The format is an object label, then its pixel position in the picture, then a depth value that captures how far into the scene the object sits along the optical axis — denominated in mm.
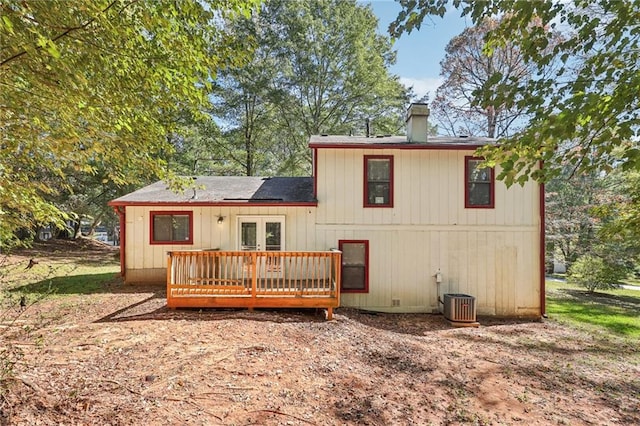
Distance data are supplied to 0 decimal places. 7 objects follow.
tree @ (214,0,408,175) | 18391
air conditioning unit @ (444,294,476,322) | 7738
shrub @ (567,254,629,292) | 13930
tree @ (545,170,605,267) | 16172
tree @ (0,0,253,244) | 2900
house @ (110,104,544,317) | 8570
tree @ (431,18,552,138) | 16172
